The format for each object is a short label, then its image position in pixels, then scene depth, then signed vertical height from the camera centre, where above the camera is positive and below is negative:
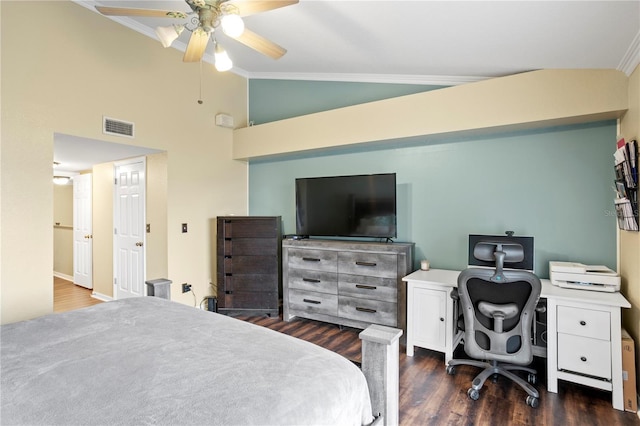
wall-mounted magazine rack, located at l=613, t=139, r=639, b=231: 2.14 +0.19
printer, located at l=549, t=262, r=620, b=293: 2.35 -0.50
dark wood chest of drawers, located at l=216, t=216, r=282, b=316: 3.91 -0.62
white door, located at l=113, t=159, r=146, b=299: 4.05 -0.19
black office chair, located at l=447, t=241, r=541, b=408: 2.21 -0.72
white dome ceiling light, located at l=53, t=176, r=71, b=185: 5.55 +0.62
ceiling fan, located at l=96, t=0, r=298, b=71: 1.90 +1.23
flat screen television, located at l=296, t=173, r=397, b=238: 3.44 +0.08
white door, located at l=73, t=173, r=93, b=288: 5.16 -0.27
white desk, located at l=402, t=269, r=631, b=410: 2.15 -0.89
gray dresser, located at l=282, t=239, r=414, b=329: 3.21 -0.73
